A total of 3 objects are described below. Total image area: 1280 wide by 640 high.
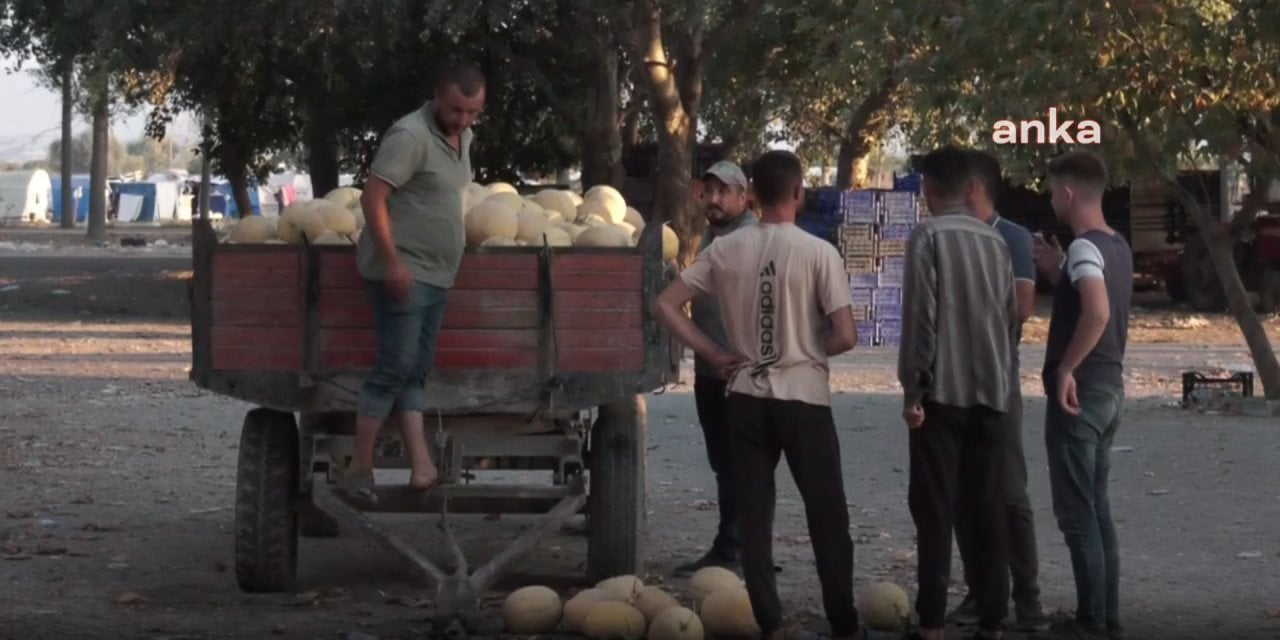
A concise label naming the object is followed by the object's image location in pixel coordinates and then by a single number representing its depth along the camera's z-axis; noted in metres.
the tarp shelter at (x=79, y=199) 86.12
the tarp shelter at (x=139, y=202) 83.00
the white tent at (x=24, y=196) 80.62
